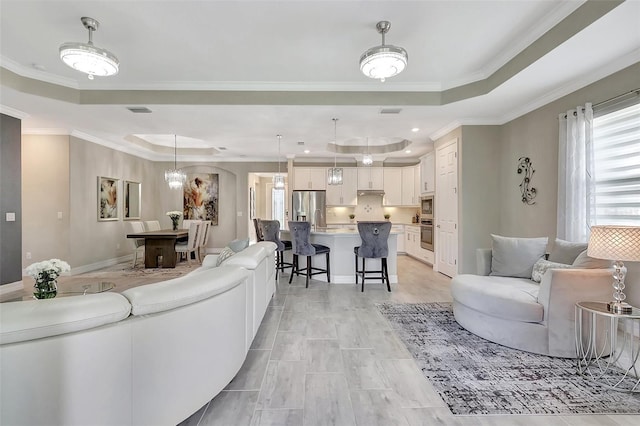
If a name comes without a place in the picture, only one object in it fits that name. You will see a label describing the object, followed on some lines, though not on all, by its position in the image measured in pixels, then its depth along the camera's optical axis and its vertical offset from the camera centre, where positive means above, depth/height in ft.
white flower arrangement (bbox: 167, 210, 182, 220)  22.36 -0.39
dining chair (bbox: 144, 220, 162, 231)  22.77 -1.24
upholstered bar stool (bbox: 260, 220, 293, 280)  16.46 -1.39
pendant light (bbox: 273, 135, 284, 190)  21.97 +2.11
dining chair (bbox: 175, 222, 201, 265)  20.83 -2.27
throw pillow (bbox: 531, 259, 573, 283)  9.52 -1.88
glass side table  6.81 -3.70
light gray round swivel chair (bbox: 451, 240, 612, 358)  7.91 -2.75
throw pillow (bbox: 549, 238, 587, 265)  9.43 -1.30
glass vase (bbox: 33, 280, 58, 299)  8.05 -2.23
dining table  19.90 -2.78
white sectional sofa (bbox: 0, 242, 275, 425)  3.53 -2.06
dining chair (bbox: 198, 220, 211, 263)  22.08 -2.08
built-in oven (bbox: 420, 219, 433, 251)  21.01 -1.69
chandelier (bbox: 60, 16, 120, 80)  8.23 +4.35
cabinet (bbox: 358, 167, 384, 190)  27.09 +2.99
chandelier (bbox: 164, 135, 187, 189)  21.98 +2.38
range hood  27.04 +1.71
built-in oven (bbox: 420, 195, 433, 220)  21.28 +0.28
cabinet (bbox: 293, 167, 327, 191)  26.78 +2.94
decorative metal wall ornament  13.96 +1.49
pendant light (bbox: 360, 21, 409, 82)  8.35 +4.36
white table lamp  6.54 -0.83
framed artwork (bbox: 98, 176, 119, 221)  20.95 +0.80
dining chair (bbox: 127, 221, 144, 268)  20.58 -2.09
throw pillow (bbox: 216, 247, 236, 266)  10.50 -1.60
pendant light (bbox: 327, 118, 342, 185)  18.52 +2.25
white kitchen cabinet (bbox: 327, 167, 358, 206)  26.99 +1.79
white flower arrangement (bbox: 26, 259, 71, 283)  8.06 -1.70
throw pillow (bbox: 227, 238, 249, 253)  11.14 -1.34
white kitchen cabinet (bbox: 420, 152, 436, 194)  20.52 +2.69
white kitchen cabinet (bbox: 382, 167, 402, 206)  27.04 +2.45
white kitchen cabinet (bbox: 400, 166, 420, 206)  26.66 +2.26
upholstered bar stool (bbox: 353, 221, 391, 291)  14.46 -1.45
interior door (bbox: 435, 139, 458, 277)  17.07 +0.12
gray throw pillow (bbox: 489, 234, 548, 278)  10.52 -1.60
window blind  9.37 +1.54
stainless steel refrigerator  25.91 +0.38
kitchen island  16.49 -2.62
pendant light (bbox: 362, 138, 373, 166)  17.95 +3.08
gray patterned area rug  6.08 -4.00
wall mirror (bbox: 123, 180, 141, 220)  23.80 +0.82
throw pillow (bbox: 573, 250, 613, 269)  8.26 -1.45
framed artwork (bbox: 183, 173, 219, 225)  28.32 +1.25
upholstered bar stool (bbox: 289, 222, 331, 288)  15.55 -1.78
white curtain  10.64 +1.32
